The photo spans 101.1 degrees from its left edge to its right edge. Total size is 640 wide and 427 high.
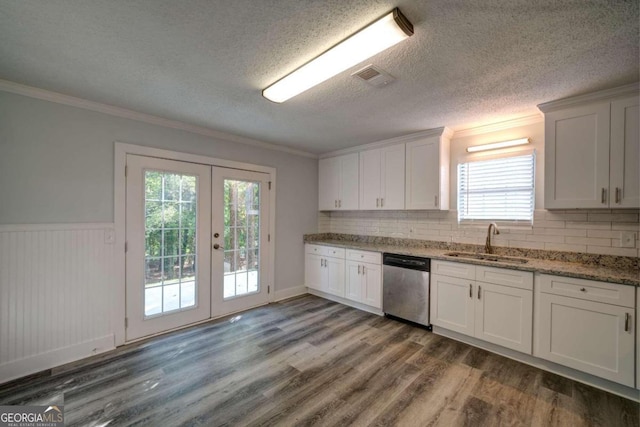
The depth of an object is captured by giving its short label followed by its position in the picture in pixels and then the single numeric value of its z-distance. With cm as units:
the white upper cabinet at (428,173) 334
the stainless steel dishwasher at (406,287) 315
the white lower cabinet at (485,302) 246
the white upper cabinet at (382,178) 370
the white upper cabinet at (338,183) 427
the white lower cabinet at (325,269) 405
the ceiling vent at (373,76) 193
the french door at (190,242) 288
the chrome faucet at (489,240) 305
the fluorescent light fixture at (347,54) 145
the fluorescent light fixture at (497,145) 293
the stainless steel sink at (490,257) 277
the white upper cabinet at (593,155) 217
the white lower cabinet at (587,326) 199
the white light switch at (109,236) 268
